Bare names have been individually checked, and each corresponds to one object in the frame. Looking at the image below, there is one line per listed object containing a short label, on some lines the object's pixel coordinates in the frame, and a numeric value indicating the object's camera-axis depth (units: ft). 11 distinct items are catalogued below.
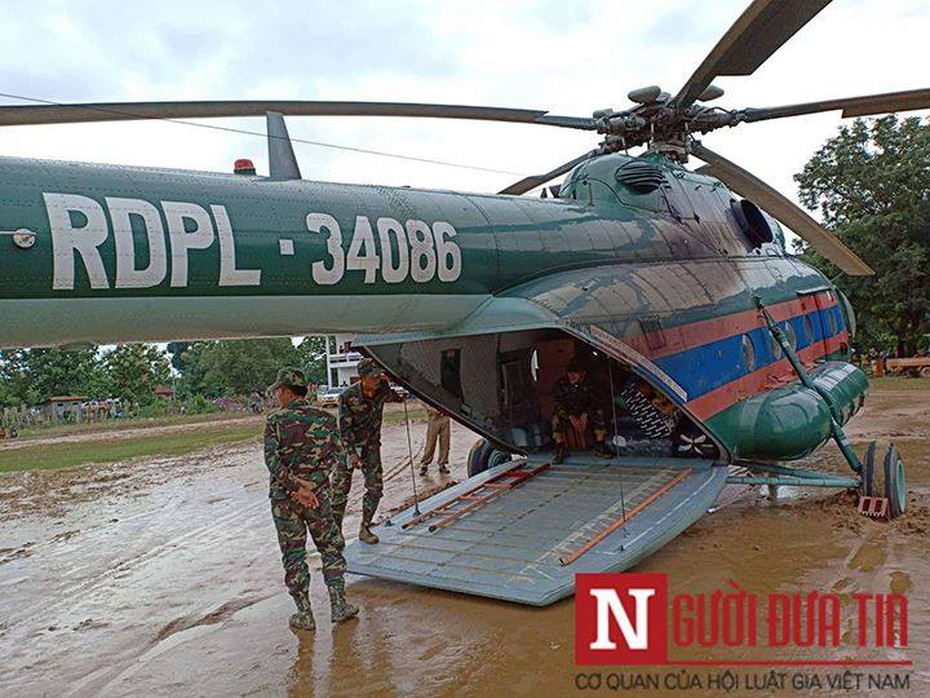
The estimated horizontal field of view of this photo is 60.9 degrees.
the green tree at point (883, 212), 97.55
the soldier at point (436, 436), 39.73
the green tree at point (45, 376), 139.33
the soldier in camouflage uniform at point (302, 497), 16.90
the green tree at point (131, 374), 152.97
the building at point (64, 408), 126.67
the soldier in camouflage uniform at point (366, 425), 21.67
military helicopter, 13.64
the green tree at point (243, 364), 184.03
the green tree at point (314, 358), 234.17
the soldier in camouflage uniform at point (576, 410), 25.04
